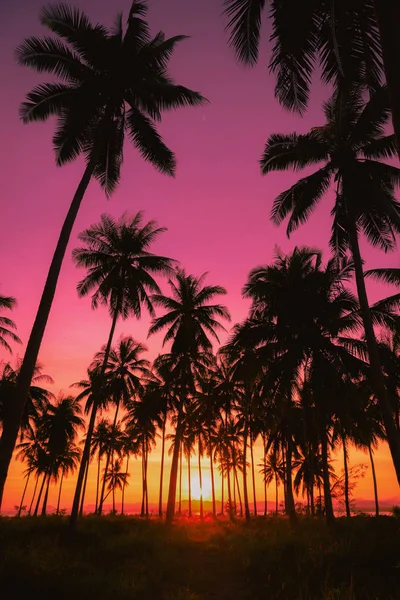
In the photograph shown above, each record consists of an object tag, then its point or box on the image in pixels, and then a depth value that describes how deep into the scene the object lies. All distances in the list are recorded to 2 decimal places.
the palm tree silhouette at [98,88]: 10.89
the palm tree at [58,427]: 40.84
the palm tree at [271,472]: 44.53
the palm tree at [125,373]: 30.45
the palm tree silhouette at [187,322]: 24.09
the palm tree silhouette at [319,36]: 6.29
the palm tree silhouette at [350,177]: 12.14
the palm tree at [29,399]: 31.77
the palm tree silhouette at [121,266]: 21.16
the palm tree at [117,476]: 49.47
